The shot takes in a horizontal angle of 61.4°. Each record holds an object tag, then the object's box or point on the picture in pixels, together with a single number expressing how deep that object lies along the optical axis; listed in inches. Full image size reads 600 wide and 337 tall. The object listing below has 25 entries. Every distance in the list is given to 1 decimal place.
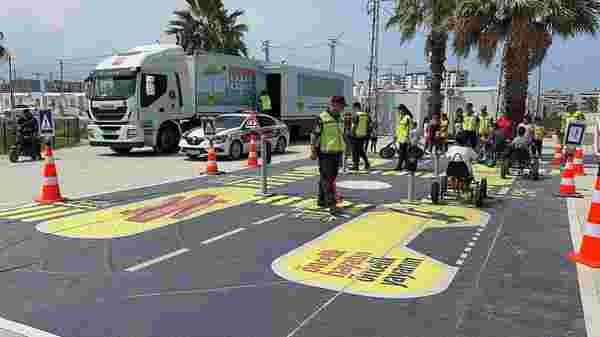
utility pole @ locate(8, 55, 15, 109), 1335.8
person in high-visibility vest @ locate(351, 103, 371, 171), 534.3
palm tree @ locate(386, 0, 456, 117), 775.1
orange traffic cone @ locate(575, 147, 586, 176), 545.3
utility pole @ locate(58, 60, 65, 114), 2000.0
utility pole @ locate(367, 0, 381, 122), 1077.5
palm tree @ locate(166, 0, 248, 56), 1296.8
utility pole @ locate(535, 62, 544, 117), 1744.0
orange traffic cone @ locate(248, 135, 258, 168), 588.6
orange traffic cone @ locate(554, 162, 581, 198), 410.9
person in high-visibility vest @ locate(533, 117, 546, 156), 614.9
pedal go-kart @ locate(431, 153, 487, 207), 346.6
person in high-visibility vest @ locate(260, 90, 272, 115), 895.7
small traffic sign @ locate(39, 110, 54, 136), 425.7
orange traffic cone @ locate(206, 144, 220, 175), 515.5
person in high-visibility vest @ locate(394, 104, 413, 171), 532.4
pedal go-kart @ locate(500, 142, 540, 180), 506.3
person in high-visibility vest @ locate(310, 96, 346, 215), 322.0
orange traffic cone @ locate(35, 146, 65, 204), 352.8
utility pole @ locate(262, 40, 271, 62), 2098.2
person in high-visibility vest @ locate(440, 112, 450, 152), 690.8
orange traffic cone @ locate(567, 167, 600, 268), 222.8
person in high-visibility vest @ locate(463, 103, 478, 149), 645.3
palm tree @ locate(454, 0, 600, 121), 633.0
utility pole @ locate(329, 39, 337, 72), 1937.7
